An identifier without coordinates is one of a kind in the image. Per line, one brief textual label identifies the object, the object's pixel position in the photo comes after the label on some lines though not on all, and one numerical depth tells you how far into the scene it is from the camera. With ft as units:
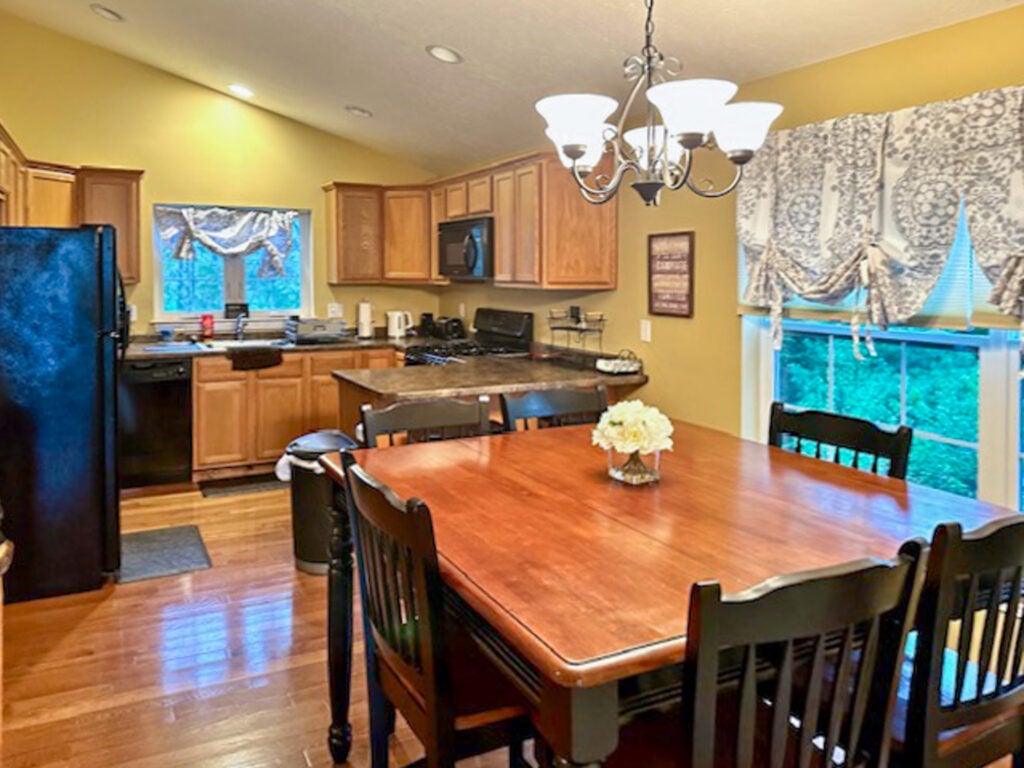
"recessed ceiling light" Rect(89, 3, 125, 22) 15.47
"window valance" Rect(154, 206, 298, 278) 19.53
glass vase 6.93
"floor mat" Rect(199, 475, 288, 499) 17.22
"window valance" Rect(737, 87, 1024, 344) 7.96
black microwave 16.51
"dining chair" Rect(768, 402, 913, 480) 7.36
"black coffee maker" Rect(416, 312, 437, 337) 21.19
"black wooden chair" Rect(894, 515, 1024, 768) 4.41
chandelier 6.40
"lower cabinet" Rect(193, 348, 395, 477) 17.69
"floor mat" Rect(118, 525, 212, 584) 12.39
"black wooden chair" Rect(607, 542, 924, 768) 3.75
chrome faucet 19.98
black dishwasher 17.04
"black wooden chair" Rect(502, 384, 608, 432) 9.63
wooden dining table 3.94
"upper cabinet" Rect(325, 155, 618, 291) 14.38
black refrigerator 10.86
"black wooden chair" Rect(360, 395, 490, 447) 8.71
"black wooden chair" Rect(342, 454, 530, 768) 4.90
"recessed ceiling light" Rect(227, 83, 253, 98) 18.48
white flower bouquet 6.77
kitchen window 19.58
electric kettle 21.26
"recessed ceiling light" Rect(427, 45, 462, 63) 12.64
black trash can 11.97
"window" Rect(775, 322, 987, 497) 9.13
